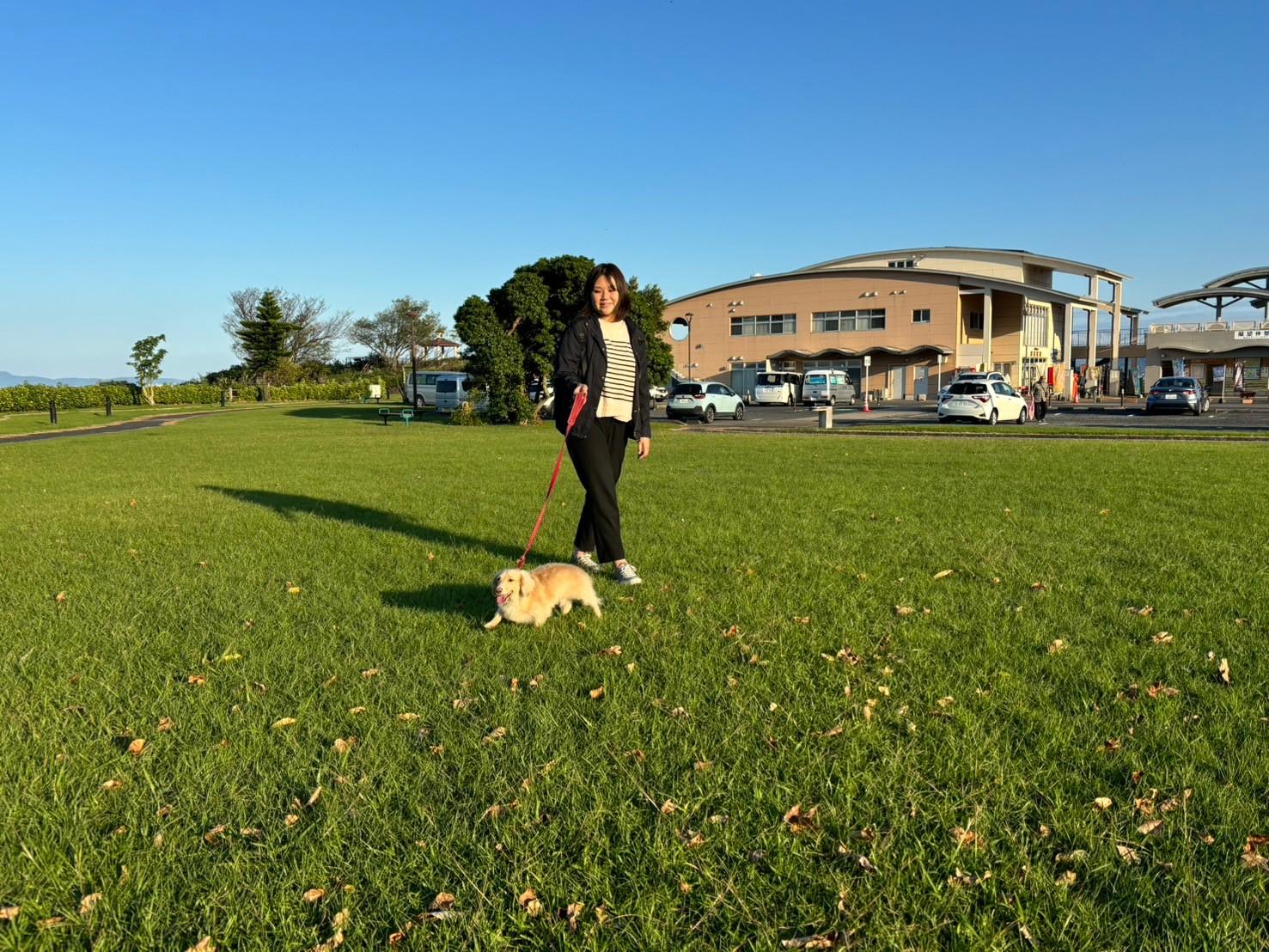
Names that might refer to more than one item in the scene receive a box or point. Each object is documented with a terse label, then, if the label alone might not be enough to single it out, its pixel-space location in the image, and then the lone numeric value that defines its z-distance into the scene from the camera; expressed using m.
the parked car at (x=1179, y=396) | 30.78
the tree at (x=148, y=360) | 46.91
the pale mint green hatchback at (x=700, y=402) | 28.72
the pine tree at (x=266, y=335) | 52.31
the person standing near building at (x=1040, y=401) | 27.83
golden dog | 3.93
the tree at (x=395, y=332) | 61.66
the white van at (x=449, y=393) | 36.34
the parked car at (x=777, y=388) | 42.09
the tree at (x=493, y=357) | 25.27
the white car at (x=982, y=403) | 24.72
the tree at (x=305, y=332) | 61.50
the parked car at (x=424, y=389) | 41.22
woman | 4.87
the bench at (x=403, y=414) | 25.72
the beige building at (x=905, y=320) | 48.53
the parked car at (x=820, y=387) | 41.44
